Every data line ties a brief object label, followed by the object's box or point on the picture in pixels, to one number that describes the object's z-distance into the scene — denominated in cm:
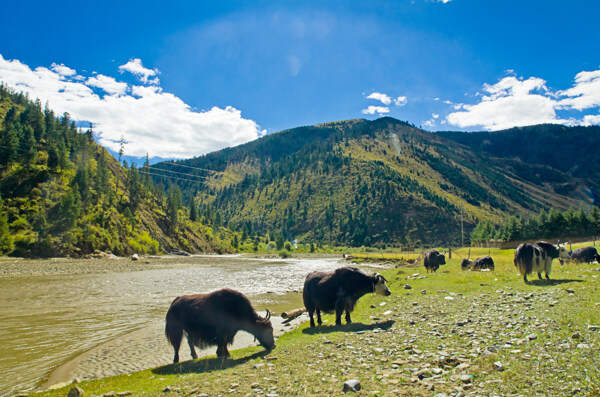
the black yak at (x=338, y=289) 1475
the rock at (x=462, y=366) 683
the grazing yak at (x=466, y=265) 3278
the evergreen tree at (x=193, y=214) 15562
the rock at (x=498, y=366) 651
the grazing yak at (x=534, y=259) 1714
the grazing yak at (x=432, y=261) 3384
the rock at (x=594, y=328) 780
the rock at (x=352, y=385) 654
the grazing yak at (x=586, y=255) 2761
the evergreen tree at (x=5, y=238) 5830
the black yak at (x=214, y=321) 1238
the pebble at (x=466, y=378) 621
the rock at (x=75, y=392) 882
